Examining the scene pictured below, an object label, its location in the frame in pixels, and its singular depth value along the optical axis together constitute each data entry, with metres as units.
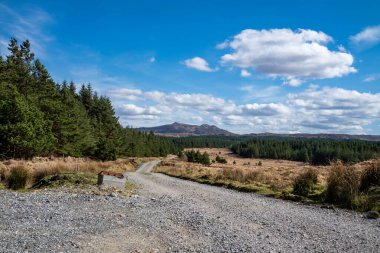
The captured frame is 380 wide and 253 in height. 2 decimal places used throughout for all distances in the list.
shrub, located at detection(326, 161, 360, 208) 13.27
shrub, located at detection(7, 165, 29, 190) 18.01
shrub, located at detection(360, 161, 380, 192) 14.02
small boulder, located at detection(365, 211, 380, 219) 10.95
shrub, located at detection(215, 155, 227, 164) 110.29
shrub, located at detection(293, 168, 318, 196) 16.33
